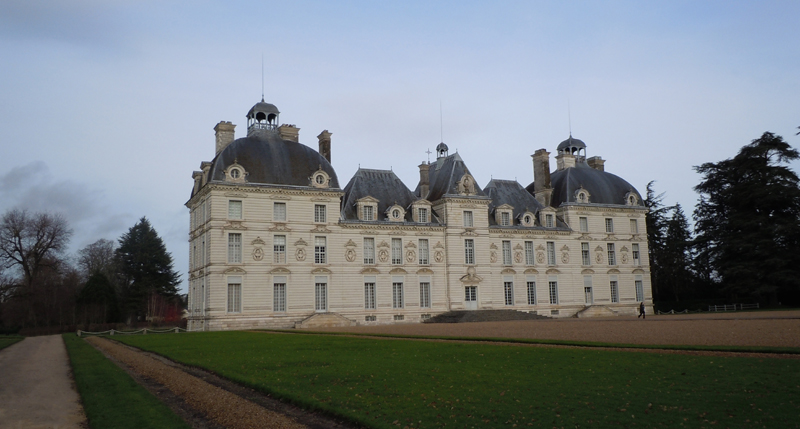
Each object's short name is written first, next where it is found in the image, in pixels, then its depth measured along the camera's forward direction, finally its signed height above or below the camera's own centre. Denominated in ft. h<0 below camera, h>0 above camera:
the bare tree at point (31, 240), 153.07 +15.85
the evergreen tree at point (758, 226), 147.07 +14.46
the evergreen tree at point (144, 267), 194.90 +11.40
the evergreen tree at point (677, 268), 183.21 +5.93
